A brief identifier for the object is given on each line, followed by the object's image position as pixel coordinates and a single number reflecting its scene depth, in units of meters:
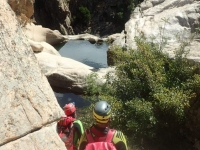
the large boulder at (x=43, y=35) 13.82
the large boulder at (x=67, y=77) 7.56
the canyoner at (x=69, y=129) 2.62
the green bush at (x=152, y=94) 4.40
